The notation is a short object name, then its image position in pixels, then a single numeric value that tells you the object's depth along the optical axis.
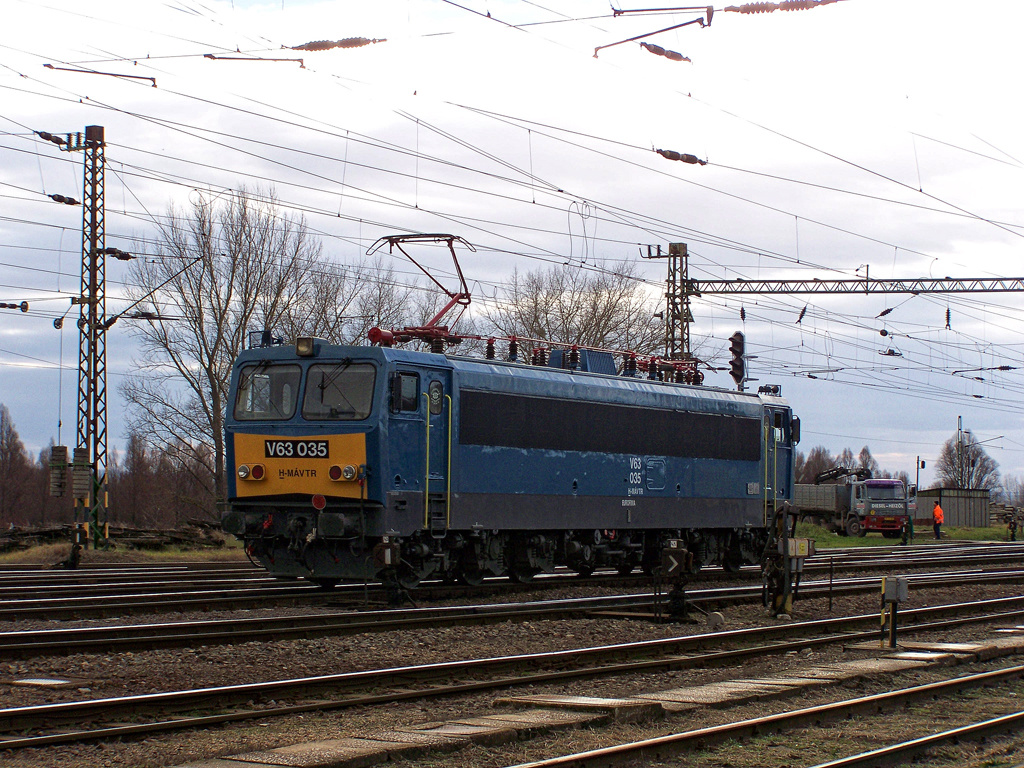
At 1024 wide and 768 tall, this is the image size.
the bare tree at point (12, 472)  105.56
